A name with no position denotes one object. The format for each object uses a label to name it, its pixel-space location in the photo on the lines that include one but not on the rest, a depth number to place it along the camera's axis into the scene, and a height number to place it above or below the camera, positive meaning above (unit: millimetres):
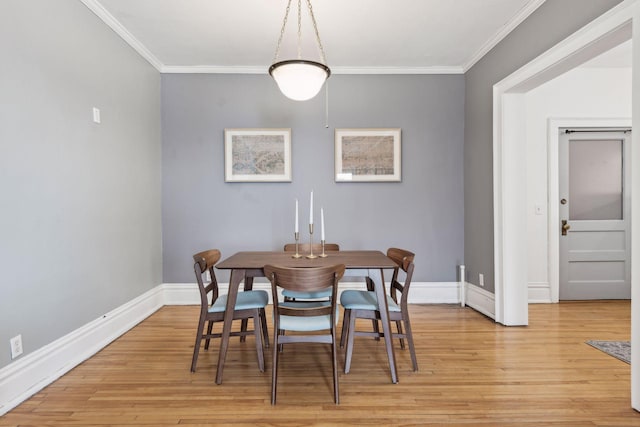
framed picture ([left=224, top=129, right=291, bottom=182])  3824 +629
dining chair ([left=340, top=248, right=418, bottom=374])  2209 -659
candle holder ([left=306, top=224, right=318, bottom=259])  2531 -357
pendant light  2145 +866
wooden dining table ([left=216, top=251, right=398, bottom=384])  2143 -400
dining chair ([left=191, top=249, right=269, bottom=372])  2254 -665
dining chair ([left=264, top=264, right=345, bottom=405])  1832 -580
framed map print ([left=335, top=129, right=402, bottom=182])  3863 +617
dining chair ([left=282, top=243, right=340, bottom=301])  2762 -692
